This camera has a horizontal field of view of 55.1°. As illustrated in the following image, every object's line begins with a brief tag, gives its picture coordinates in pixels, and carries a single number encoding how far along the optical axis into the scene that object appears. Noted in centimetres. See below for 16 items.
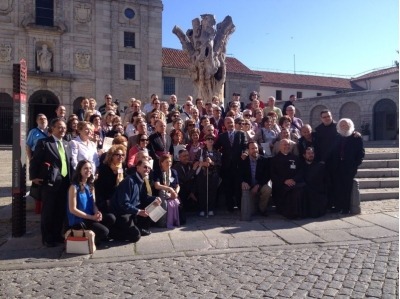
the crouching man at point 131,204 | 589
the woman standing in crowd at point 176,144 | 767
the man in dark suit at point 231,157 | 767
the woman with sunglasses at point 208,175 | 751
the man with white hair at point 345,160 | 768
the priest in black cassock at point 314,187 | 749
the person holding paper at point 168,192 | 671
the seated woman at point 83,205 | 550
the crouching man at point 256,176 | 757
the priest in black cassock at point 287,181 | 739
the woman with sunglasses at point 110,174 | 630
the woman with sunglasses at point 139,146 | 697
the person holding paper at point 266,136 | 821
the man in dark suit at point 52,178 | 590
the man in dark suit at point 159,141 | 743
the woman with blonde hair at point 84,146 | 641
